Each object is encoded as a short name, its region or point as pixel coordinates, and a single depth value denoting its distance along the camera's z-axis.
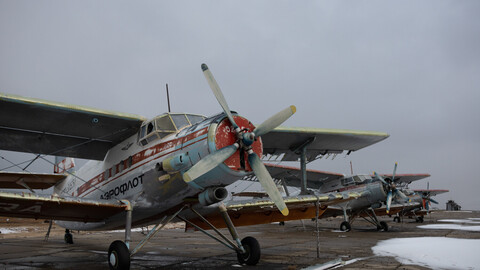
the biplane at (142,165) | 6.41
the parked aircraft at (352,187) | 20.53
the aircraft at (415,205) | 27.88
